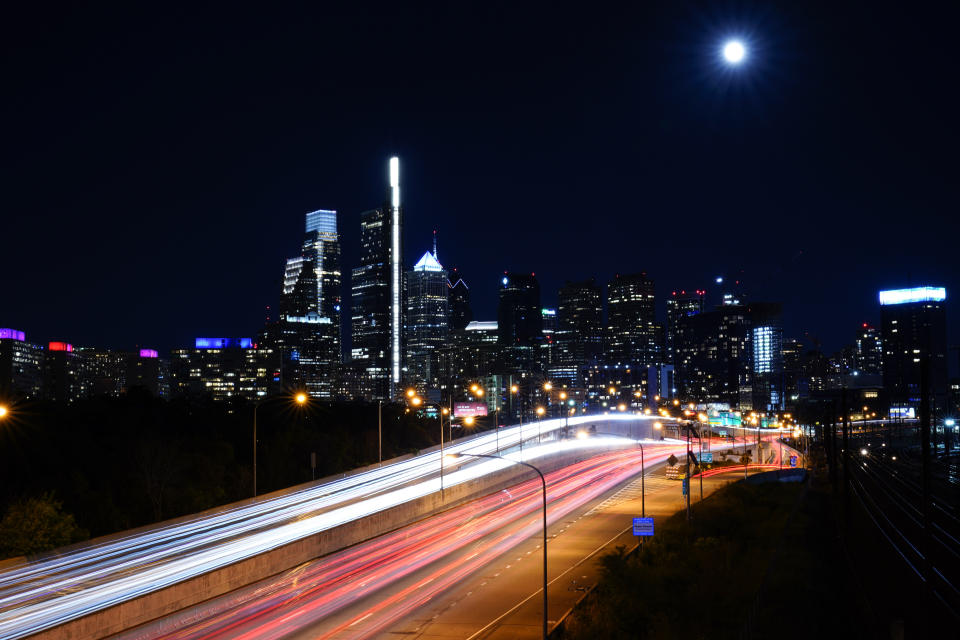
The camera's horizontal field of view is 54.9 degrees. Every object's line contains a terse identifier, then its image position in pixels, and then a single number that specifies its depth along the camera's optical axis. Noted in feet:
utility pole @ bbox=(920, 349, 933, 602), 104.12
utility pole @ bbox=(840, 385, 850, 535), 186.39
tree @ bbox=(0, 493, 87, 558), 132.57
